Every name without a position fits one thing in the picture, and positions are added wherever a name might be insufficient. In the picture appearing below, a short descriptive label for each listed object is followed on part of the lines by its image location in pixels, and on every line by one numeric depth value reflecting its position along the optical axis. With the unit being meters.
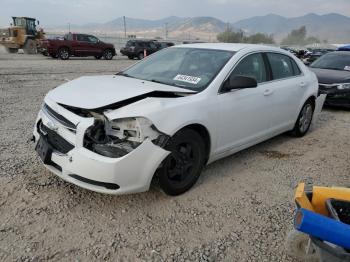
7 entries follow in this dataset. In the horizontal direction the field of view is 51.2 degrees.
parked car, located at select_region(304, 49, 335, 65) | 20.69
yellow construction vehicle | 25.83
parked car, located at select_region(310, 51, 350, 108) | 8.54
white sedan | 3.29
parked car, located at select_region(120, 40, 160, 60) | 26.53
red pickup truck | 22.19
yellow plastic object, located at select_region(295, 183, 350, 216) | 2.53
